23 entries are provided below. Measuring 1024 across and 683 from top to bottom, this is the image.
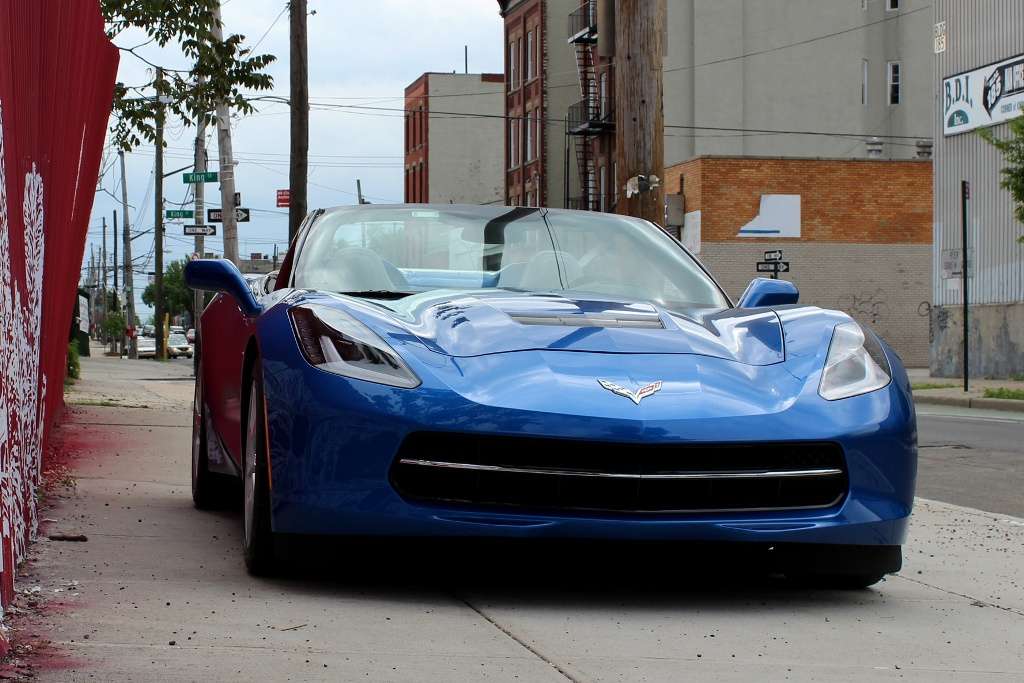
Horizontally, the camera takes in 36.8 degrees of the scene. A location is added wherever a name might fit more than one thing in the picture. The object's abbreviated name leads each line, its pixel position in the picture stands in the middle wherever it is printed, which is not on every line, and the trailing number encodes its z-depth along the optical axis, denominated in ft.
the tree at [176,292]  488.02
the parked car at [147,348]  264.11
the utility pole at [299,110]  63.93
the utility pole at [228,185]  93.56
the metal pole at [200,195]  139.74
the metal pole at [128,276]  245.45
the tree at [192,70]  50.55
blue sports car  15.10
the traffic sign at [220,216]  100.32
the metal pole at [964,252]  85.56
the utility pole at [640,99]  34.94
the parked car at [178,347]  246.68
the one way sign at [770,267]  115.65
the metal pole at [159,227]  174.70
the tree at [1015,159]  84.64
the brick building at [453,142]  262.06
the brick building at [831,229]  152.15
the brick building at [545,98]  207.72
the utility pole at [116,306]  288.02
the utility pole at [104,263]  363.15
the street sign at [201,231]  129.90
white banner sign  103.96
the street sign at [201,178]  119.44
